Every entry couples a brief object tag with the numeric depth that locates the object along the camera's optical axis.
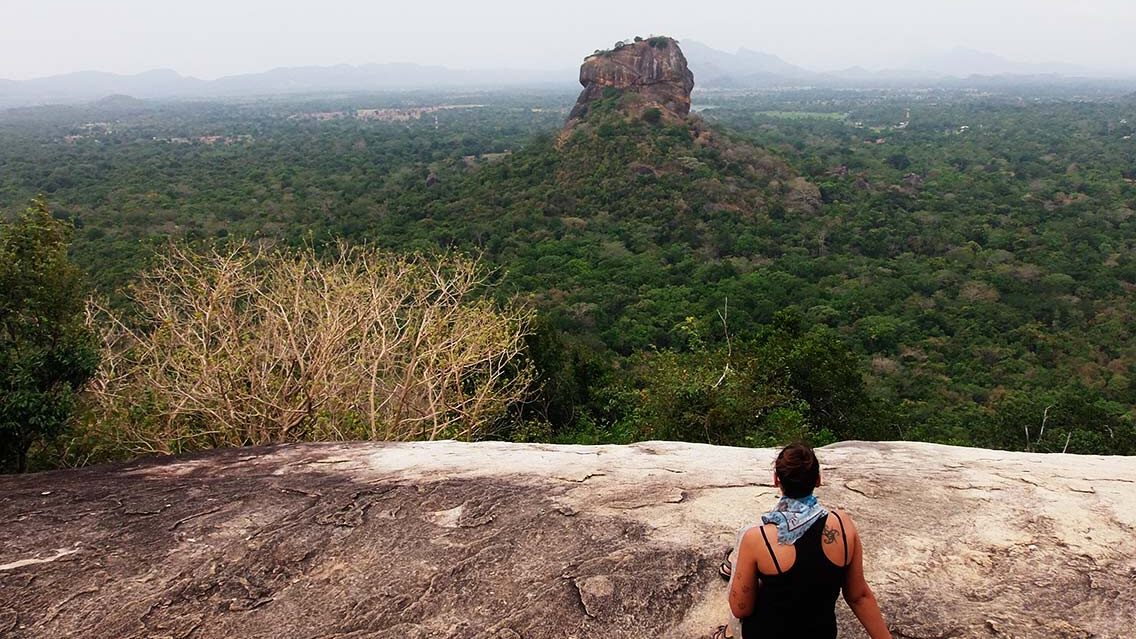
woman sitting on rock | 2.86
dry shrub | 9.26
